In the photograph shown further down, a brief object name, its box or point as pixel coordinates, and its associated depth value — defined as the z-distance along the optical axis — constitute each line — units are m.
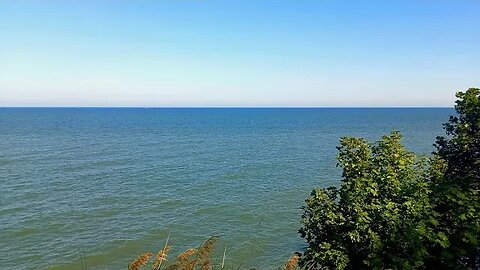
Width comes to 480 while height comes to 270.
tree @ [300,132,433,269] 13.30
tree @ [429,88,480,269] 13.28
